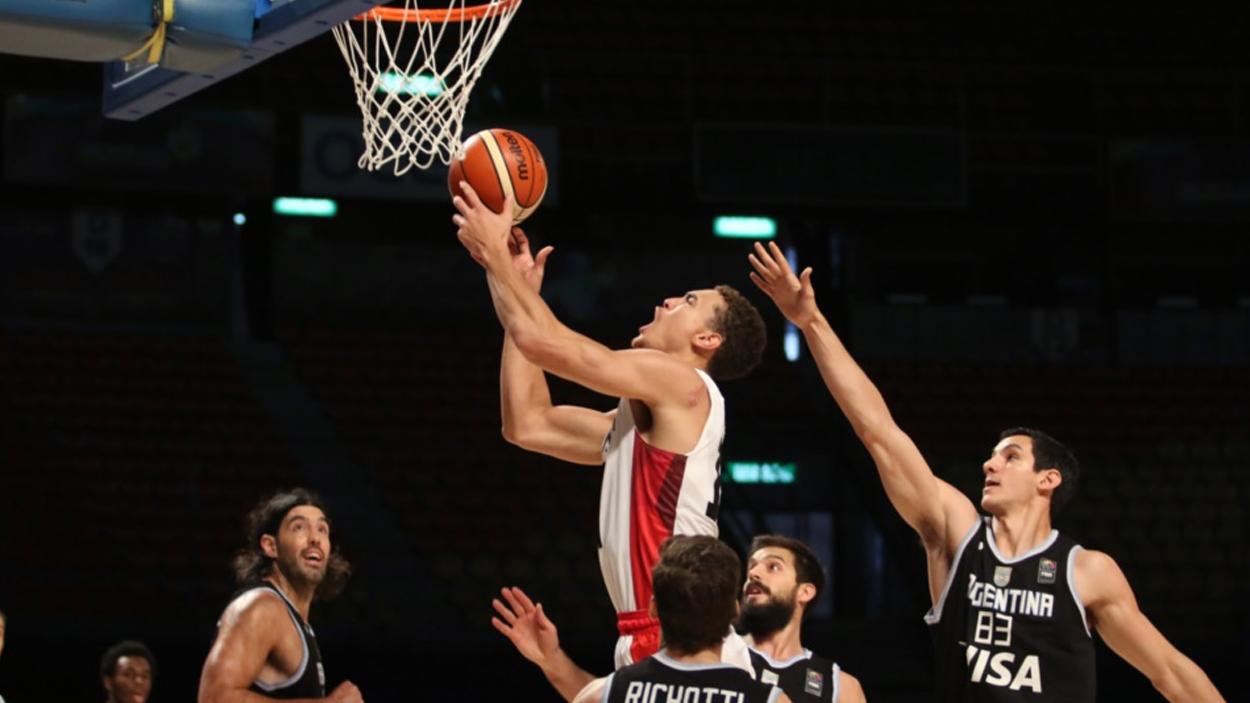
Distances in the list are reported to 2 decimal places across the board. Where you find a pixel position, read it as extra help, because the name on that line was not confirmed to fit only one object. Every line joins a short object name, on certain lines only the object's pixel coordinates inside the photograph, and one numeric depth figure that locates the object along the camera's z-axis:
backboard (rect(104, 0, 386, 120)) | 8.93
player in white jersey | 8.26
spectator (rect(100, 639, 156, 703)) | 14.69
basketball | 9.02
